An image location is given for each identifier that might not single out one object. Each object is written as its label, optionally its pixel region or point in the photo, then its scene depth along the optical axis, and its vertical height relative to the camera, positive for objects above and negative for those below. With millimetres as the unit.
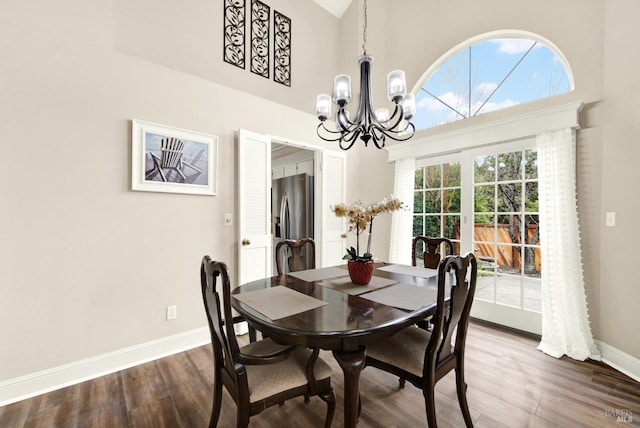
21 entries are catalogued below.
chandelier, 2143 +850
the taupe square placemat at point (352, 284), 1702 -476
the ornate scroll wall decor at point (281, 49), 3352 +2101
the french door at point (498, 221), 2711 -68
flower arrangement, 1801 +17
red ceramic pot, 1777 -377
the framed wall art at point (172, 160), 2262 +494
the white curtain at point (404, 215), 3570 -5
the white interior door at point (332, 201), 3697 +187
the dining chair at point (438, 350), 1304 -759
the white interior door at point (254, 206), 2820 +87
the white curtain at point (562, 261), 2305 -410
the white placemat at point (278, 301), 1341 -478
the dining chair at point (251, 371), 1161 -760
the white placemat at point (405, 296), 1443 -476
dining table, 1157 -484
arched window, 2684 +1556
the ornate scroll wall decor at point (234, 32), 2943 +2026
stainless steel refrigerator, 4181 +119
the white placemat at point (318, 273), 2004 -471
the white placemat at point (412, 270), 2115 -465
